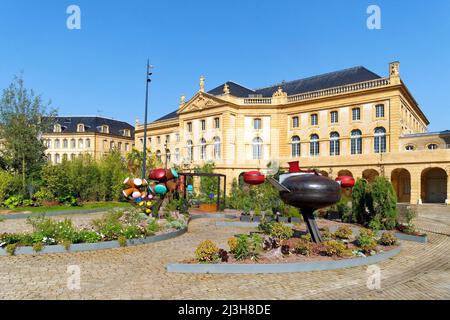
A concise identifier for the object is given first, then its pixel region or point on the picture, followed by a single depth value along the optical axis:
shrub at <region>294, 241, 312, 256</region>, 9.95
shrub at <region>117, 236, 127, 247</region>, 11.38
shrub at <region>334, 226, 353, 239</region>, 12.95
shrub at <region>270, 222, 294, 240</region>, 11.93
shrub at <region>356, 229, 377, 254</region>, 10.43
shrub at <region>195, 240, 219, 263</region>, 8.90
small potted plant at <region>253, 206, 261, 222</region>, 19.02
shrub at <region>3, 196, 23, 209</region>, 22.24
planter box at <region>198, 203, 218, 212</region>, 24.88
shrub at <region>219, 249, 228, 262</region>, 8.94
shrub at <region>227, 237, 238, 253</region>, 9.42
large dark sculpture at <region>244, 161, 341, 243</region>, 10.47
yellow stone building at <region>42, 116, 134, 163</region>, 72.00
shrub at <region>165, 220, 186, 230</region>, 14.91
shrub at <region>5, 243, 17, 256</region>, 9.95
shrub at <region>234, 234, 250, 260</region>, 9.27
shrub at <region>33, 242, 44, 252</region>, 10.21
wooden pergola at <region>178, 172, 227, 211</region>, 24.44
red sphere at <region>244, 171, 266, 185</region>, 11.21
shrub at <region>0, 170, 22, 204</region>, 22.16
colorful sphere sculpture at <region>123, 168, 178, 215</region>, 17.22
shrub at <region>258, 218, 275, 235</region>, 14.43
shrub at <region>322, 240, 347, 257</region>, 9.88
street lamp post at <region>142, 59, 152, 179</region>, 27.05
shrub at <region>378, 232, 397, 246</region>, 11.72
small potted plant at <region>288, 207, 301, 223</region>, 18.86
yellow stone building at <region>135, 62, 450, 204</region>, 37.62
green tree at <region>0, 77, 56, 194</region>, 27.20
